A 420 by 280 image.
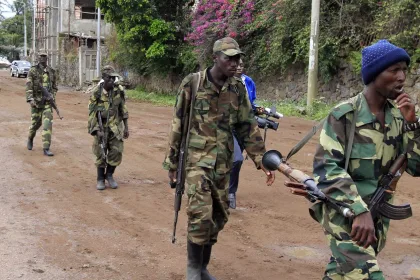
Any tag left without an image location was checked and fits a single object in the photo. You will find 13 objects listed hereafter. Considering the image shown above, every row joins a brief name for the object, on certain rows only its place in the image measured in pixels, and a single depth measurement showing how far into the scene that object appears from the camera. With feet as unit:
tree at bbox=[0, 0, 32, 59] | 238.07
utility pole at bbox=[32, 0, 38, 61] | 152.64
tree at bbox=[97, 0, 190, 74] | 83.15
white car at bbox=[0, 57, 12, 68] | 201.67
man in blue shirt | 20.51
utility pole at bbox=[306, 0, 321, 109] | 52.04
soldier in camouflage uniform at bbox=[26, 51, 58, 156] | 34.42
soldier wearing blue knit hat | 9.68
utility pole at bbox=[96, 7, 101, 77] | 96.41
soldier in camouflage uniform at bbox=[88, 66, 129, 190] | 25.64
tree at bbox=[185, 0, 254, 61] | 67.31
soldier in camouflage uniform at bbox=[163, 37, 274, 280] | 14.39
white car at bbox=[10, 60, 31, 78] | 143.64
